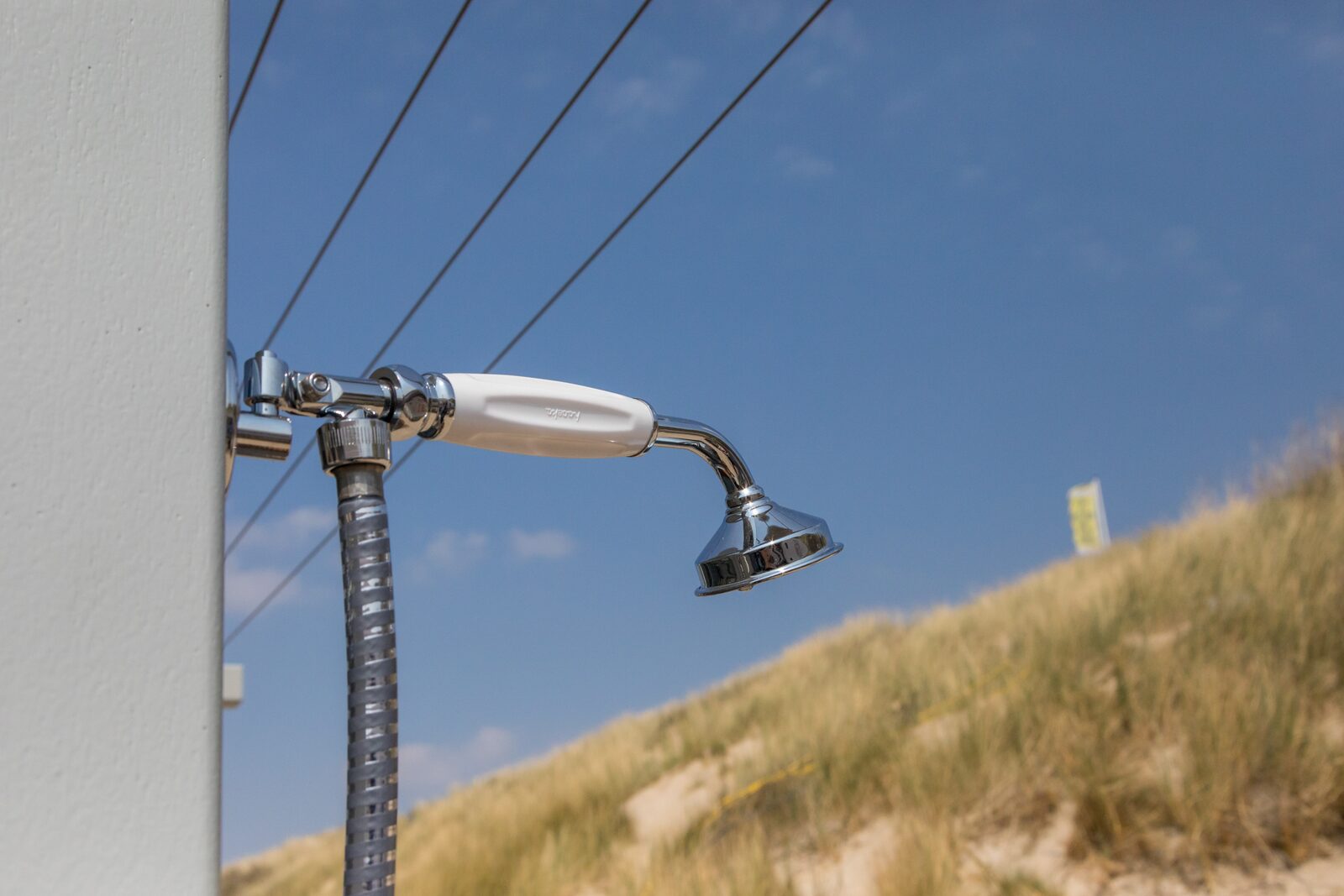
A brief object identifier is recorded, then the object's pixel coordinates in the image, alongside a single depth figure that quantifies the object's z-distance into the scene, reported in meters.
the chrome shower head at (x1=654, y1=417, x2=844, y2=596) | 1.71
